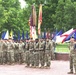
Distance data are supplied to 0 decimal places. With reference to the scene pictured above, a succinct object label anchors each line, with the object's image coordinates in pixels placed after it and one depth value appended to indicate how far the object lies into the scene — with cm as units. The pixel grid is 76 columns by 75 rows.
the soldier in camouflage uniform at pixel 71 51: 1711
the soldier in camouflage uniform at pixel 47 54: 1977
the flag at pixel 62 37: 2237
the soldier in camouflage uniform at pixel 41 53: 1992
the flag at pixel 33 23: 2097
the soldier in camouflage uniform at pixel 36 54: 2031
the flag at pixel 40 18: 2097
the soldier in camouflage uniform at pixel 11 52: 2275
